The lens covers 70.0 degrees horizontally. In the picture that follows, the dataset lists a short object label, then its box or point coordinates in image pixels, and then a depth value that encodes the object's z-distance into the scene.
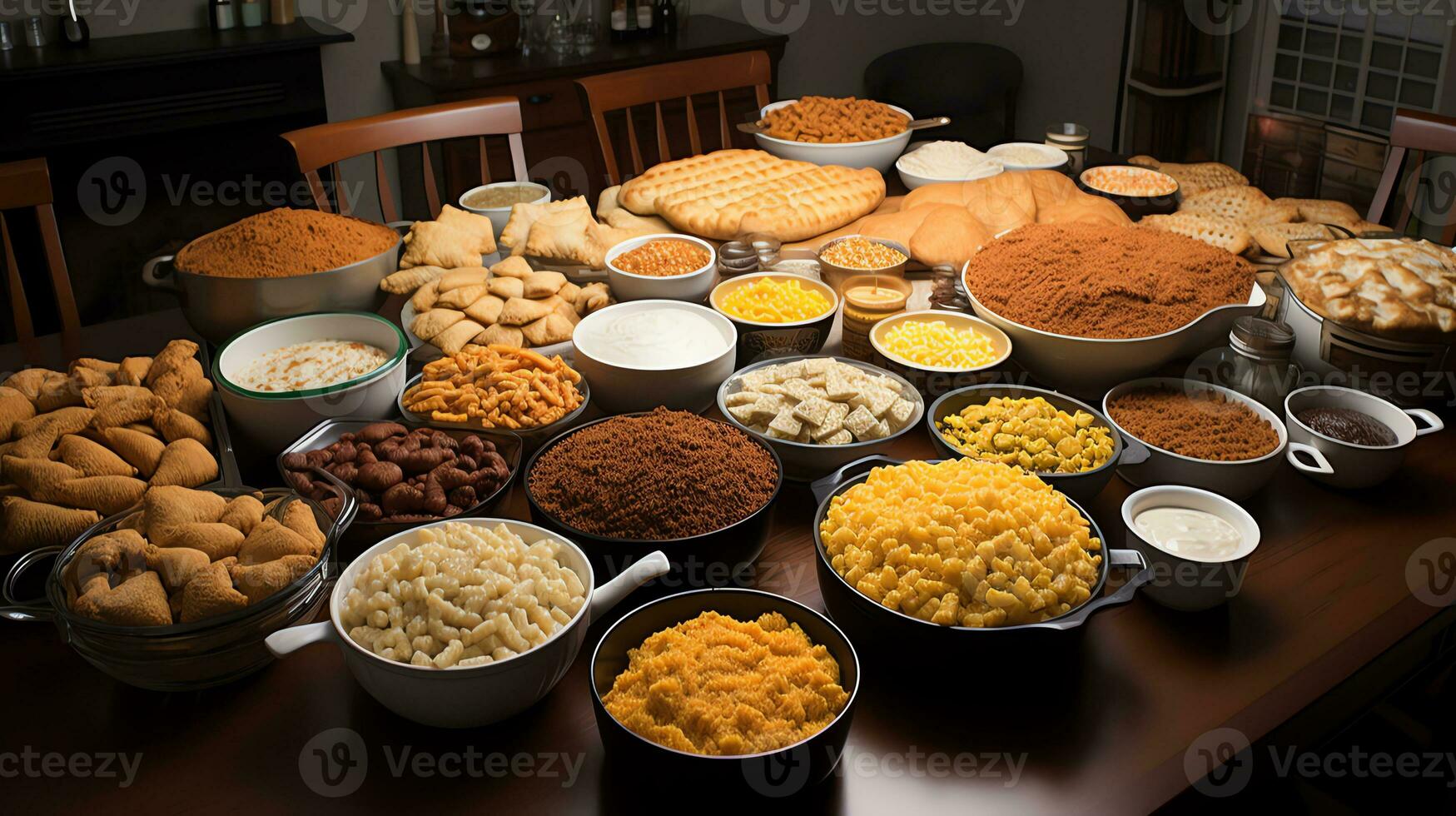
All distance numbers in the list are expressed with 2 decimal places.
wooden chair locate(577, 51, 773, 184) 2.93
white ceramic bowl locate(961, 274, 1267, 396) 1.71
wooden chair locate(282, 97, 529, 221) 2.51
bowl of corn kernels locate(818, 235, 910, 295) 2.02
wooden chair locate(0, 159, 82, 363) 2.10
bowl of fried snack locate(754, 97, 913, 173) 2.73
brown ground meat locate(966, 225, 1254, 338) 1.76
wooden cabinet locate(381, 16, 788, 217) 4.12
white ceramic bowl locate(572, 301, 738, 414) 1.67
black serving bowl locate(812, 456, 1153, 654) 1.12
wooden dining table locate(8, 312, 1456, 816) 1.06
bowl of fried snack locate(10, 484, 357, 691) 1.10
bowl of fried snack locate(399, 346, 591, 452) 1.56
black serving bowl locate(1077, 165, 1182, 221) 2.44
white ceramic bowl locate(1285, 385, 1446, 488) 1.52
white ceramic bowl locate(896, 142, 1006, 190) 2.59
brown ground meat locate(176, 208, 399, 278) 1.86
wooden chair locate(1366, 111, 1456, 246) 2.55
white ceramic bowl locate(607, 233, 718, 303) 1.97
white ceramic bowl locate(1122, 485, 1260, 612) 1.29
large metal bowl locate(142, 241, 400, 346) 1.84
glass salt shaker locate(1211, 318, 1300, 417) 1.66
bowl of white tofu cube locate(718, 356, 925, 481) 1.52
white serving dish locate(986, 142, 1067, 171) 2.65
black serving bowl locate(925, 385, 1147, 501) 1.43
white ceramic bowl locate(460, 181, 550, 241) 2.28
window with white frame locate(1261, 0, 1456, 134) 4.45
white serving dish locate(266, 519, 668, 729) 1.06
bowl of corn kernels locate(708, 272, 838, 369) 1.85
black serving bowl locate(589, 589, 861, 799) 0.99
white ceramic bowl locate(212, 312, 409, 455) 1.55
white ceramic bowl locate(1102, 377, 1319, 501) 1.48
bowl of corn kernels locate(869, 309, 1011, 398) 1.72
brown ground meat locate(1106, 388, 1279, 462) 1.52
